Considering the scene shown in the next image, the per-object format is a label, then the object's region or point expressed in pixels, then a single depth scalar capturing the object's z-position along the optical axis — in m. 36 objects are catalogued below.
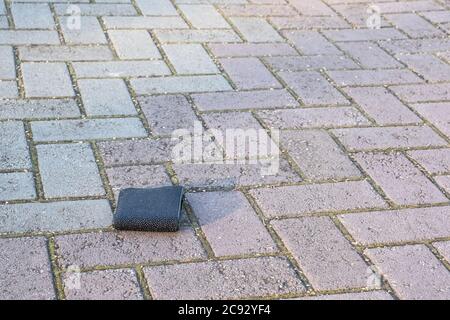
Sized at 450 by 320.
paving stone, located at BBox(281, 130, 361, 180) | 2.96
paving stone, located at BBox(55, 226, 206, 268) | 2.39
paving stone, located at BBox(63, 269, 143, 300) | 2.22
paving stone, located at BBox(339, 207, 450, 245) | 2.58
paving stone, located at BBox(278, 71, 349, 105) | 3.59
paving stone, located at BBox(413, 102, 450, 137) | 3.41
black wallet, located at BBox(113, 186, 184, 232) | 2.51
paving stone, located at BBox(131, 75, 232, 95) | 3.59
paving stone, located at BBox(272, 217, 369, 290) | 2.35
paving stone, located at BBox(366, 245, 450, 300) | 2.32
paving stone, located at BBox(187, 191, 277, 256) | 2.49
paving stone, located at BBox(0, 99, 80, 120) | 3.26
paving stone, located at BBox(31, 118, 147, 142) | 3.11
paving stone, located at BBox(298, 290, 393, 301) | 2.27
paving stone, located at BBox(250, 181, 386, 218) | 2.72
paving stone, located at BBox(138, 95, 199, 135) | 3.24
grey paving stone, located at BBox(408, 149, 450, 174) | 3.05
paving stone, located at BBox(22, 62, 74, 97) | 3.48
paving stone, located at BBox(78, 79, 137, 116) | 3.35
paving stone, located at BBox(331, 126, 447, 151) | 3.21
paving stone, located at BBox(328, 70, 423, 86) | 3.81
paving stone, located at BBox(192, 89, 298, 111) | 3.47
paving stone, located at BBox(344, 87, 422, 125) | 3.45
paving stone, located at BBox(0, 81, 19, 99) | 3.43
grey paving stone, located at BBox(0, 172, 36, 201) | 2.69
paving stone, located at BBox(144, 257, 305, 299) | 2.26
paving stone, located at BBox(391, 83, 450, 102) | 3.68
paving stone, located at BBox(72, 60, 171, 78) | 3.69
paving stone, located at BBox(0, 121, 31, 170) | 2.89
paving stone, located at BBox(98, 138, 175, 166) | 2.97
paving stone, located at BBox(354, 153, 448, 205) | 2.83
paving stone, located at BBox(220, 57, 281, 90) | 3.70
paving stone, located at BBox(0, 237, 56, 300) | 2.21
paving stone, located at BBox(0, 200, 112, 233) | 2.52
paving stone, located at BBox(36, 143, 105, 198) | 2.74
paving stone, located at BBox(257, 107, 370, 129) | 3.34
